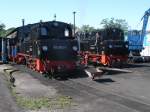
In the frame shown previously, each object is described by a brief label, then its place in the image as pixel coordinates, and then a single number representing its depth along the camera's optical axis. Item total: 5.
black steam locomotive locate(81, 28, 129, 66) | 11.38
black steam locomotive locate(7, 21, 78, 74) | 8.74
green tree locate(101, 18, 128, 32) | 50.40
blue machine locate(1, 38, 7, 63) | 14.76
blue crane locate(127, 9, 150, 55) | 15.43
